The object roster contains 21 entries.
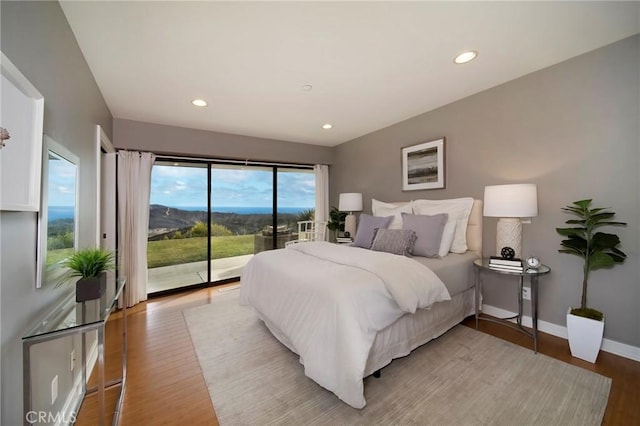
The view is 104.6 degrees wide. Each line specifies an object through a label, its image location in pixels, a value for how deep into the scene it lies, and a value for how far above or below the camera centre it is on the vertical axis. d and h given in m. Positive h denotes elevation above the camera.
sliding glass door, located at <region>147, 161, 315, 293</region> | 3.72 -0.05
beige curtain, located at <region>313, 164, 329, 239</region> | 4.99 +0.47
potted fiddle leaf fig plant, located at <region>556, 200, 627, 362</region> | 1.89 -0.32
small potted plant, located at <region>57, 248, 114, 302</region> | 1.30 -0.32
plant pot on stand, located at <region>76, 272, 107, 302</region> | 1.29 -0.40
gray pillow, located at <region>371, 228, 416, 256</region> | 2.65 -0.30
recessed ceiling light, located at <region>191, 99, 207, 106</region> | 2.77 +1.27
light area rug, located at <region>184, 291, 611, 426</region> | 1.48 -1.20
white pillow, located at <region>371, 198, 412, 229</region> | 3.17 +0.06
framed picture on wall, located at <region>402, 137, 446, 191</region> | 3.17 +0.67
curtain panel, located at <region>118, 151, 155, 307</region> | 3.22 -0.05
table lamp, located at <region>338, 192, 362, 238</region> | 4.14 +0.20
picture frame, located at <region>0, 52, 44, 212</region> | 0.88 +0.29
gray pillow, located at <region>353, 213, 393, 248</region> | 3.11 -0.17
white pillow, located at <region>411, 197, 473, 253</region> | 2.76 +0.00
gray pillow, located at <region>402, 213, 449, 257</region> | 2.60 -0.19
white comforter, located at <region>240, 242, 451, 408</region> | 1.51 -0.63
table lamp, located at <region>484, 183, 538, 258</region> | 2.18 +0.06
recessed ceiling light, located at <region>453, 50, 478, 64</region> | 2.02 +1.33
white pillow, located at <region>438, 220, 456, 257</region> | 2.65 -0.25
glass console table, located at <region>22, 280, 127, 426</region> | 0.96 -0.51
